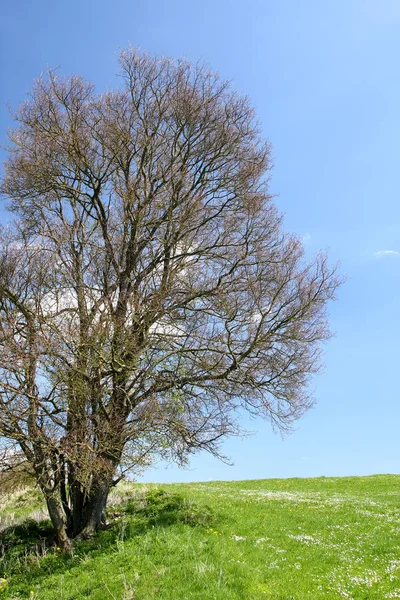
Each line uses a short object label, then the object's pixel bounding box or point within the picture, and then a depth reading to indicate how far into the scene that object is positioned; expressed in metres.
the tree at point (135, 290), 11.05
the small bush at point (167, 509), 12.96
